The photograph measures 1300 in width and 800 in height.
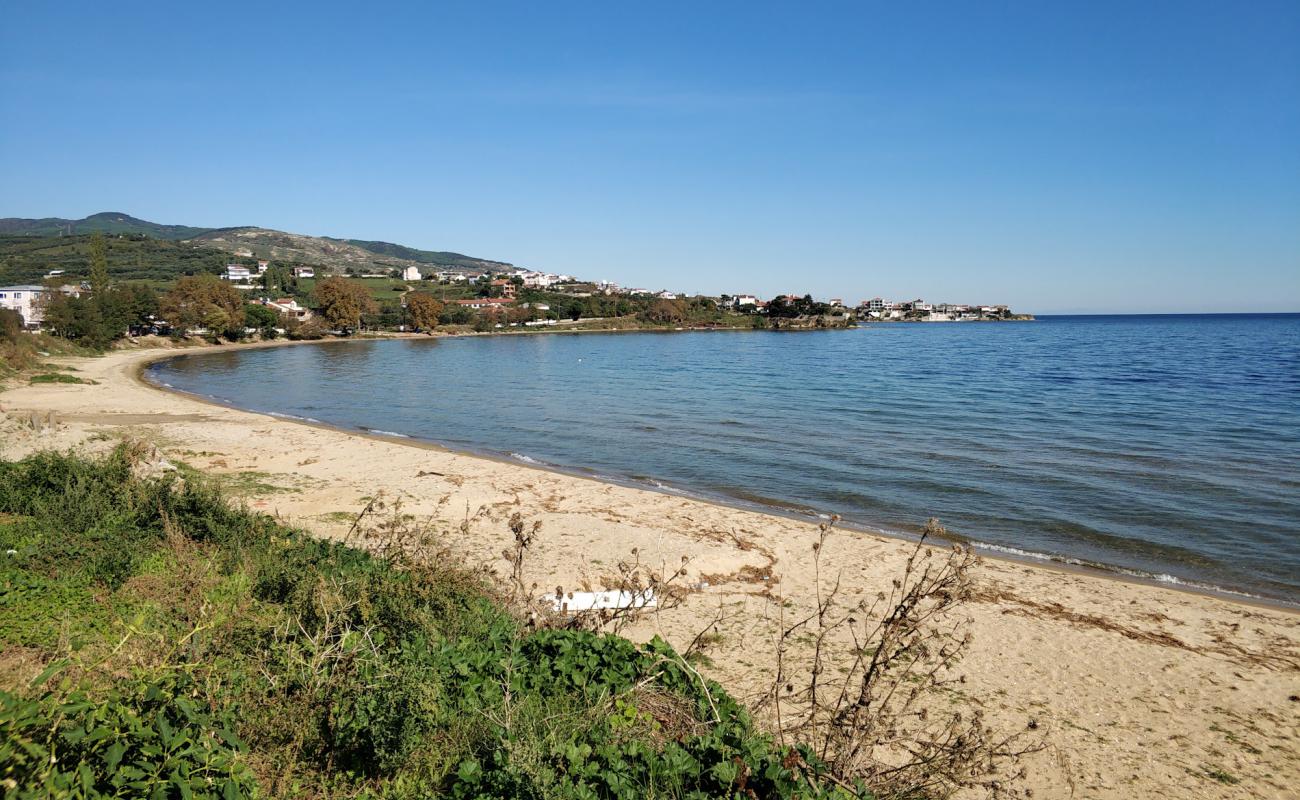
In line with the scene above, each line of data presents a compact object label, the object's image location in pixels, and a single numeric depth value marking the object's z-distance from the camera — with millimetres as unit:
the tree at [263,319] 87188
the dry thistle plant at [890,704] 4500
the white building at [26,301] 63128
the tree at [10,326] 41406
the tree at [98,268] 73438
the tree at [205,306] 76188
